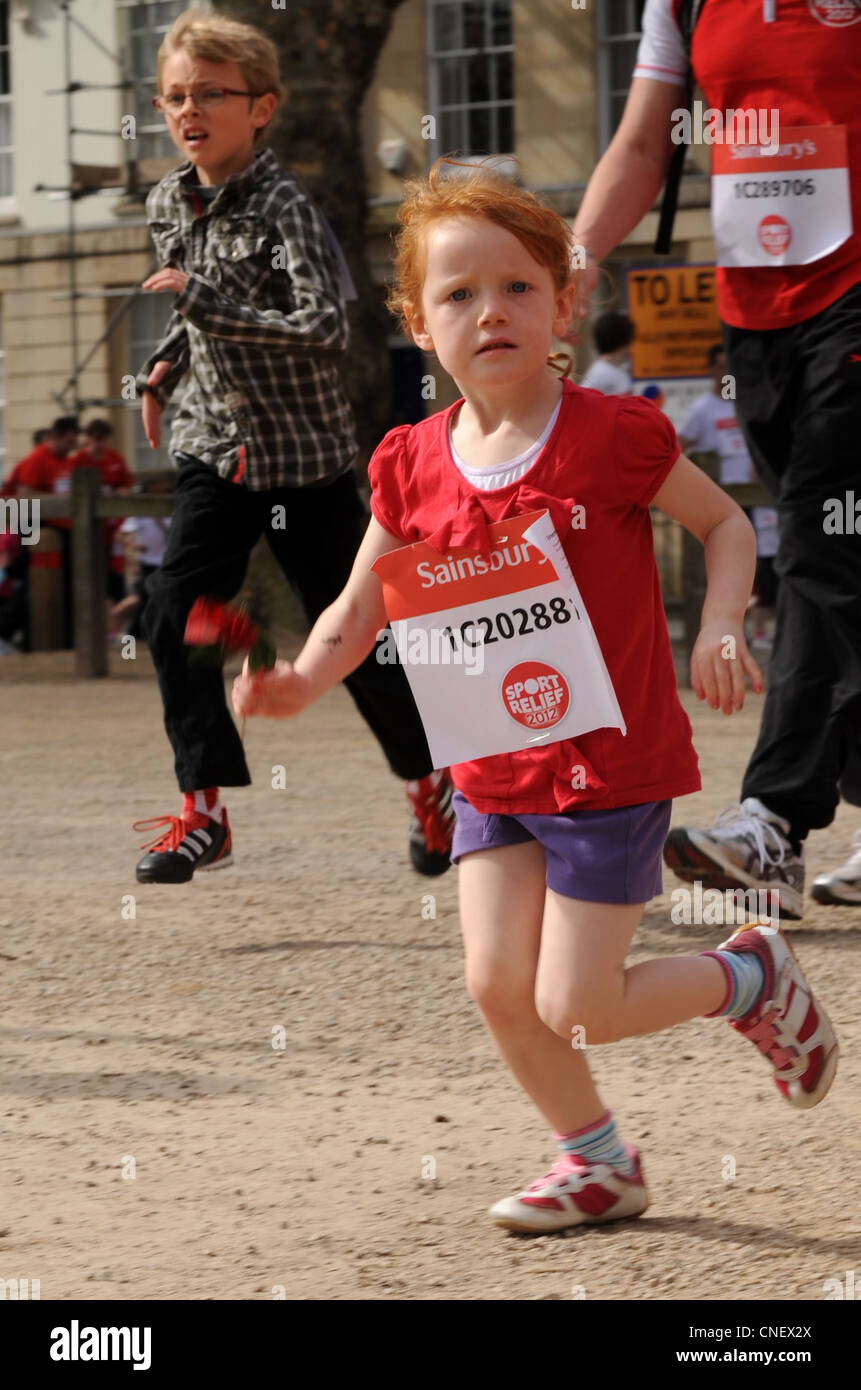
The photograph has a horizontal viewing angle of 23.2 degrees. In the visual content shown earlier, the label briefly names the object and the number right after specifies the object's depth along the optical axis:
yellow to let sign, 11.84
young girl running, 2.78
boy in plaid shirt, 4.87
